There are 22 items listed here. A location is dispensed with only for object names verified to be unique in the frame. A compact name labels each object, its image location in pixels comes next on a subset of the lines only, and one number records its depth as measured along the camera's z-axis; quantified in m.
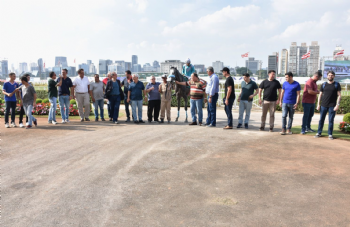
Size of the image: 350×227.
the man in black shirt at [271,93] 9.85
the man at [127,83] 12.12
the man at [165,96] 11.85
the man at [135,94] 11.72
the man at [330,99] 8.65
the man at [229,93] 10.38
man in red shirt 9.73
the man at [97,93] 12.16
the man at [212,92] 10.73
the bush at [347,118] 10.11
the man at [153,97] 11.99
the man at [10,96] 10.41
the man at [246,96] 10.78
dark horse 12.08
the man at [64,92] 11.35
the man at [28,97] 10.21
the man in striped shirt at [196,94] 11.17
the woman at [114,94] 11.67
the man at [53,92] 11.18
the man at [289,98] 9.48
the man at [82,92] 11.94
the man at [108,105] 11.96
